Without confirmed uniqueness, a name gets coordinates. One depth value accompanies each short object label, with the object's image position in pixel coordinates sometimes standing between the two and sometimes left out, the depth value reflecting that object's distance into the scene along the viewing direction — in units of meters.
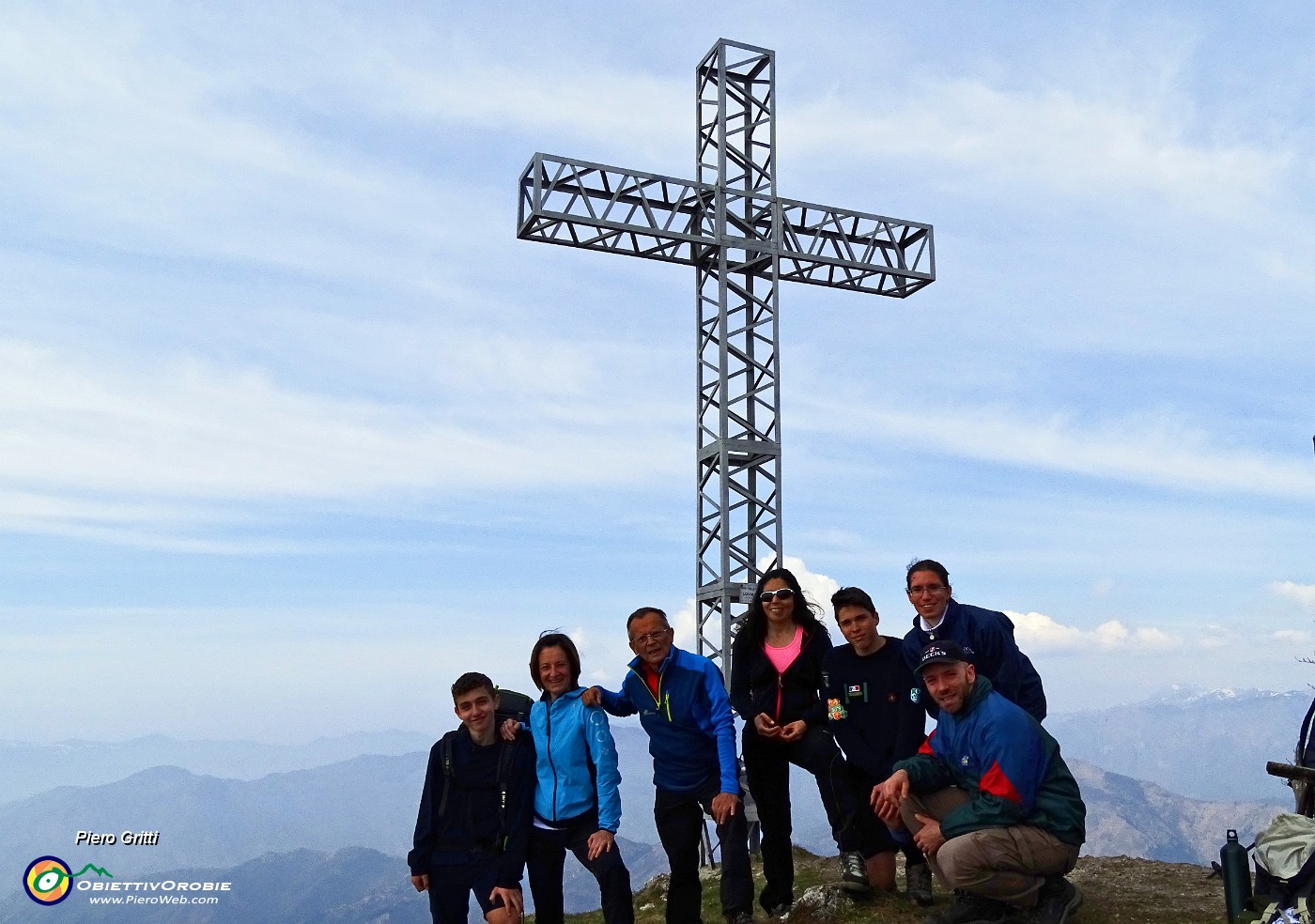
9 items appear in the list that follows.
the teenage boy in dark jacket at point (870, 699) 7.14
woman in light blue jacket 6.70
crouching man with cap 6.03
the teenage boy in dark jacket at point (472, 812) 6.66
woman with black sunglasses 7.29
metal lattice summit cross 12.54
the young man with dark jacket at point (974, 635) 6.85
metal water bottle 6.92
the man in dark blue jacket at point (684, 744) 7.07
